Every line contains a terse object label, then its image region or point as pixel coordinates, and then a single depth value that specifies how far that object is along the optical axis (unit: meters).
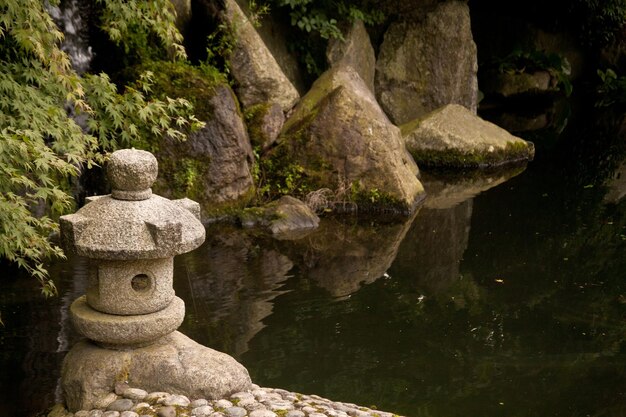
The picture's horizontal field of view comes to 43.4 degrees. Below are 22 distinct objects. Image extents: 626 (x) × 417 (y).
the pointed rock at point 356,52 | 15.31
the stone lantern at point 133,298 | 5.05
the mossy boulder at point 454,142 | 14.91
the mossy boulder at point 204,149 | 10.79
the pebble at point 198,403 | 5.10
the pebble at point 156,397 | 5.11
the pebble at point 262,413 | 5.02
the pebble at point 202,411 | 5.00
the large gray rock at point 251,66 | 11.89
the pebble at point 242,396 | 5.26
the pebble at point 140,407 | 5.04
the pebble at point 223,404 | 5.12
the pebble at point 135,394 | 5.13
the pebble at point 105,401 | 5.11
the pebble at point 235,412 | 5.02
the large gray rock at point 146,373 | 5.18
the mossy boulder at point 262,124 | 12.01
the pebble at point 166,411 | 4.94
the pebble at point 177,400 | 5.09
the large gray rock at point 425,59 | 17.11
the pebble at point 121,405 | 5.05
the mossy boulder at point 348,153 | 11.84
